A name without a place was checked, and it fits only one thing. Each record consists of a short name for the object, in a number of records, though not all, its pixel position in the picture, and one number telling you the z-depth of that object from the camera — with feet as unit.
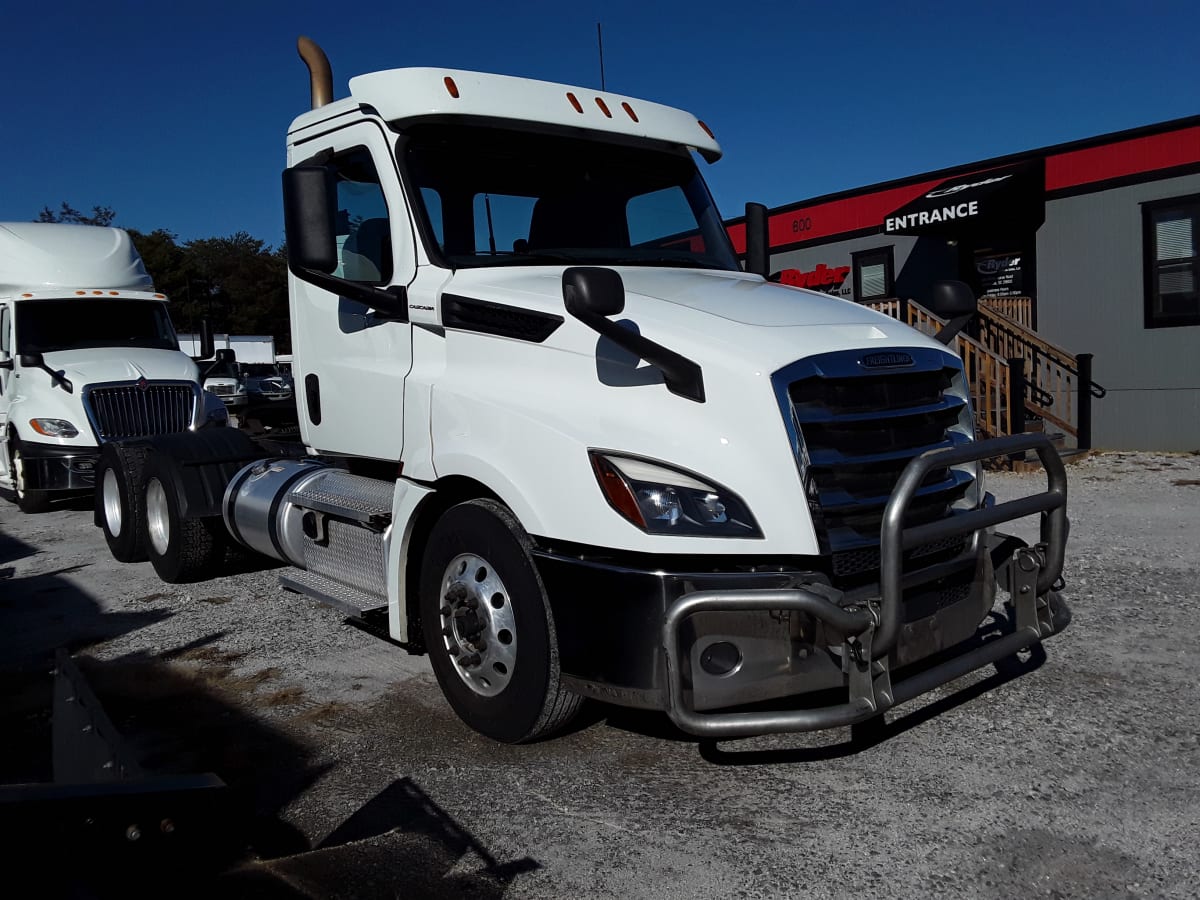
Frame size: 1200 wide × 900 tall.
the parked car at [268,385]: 84.11
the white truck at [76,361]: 34.37
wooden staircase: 43.21
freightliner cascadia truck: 10.49
